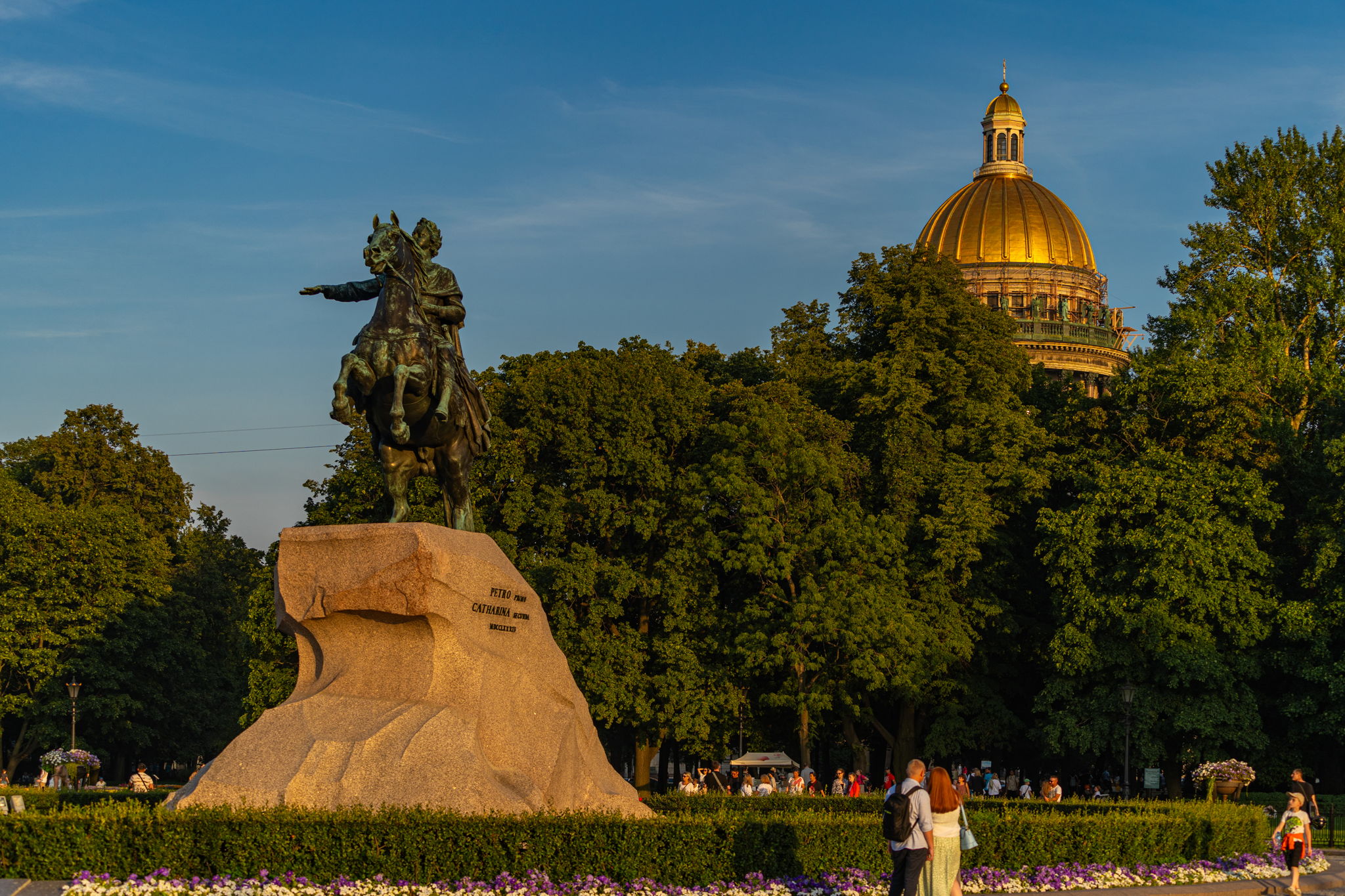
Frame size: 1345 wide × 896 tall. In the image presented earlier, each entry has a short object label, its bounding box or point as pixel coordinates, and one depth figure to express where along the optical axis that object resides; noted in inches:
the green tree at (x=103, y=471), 2389.3
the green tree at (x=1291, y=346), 1514.5
